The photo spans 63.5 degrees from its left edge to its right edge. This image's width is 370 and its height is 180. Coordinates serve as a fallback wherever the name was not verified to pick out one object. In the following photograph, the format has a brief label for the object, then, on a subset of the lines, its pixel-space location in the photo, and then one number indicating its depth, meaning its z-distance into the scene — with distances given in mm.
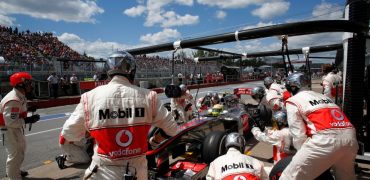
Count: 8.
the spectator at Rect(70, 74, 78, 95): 16828
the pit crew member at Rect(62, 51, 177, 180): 2236
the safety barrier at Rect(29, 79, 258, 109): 13883
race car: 3871
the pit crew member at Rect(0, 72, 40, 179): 4285
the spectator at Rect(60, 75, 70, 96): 16281
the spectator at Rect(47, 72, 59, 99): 15252
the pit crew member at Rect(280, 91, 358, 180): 2650
